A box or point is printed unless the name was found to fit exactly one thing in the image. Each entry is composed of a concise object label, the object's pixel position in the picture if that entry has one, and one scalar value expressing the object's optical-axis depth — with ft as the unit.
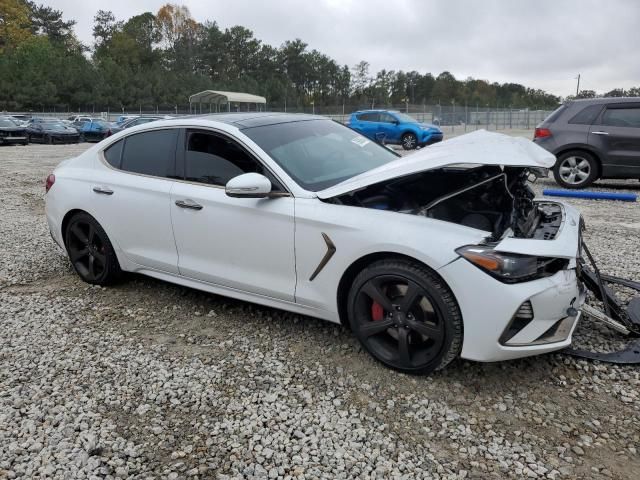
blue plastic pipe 27.94
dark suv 29.66
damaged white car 9.14
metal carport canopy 128.42
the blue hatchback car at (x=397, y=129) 67.62
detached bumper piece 10.36
